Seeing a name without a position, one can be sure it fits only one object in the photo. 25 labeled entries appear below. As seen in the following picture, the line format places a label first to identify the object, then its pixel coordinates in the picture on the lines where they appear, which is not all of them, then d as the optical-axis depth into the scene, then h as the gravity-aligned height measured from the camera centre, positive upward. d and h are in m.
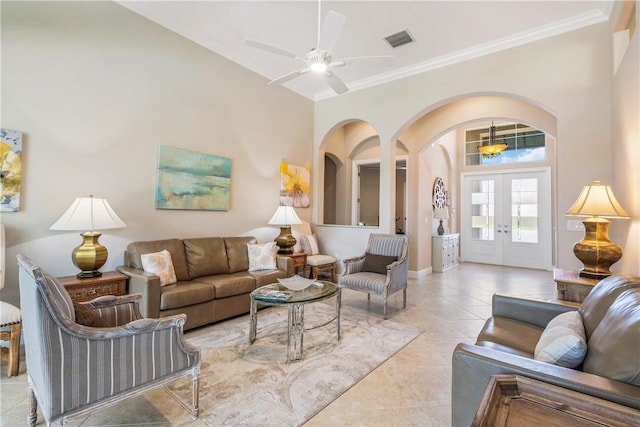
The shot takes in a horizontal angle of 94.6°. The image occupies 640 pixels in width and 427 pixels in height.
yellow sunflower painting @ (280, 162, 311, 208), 5.30 +0.65
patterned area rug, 1.91 -1.21
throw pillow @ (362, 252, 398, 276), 3.99 -0.57
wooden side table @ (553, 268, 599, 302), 2.48 -0.53
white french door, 7.09 +0.14
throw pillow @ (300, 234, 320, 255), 5.29 -0.44
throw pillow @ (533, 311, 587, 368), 1.32 -0.56
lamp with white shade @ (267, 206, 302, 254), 4.65 -0.05
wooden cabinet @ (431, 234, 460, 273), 6.62 -0.69
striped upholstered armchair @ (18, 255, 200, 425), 1.40 -0.73
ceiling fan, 2.47 +1.58
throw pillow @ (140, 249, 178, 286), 3.06 -0.51
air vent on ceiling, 3.82 +2.44
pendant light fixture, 6.49 +1.70
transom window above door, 7.17 +2.04
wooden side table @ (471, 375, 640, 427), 0.87 -0.58
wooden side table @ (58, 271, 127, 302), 2.60 -0.64
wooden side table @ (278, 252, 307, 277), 4.69 -0.65
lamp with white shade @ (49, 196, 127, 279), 2.67 -0.08
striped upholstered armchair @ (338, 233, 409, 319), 3.64 -0.63
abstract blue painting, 3.72 +0.51
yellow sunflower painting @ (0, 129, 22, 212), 2.62 +0.42
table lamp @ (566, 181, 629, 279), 2.50 -0.06
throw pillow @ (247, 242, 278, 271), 4.02 -0.52
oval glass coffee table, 2.58 -0.71
